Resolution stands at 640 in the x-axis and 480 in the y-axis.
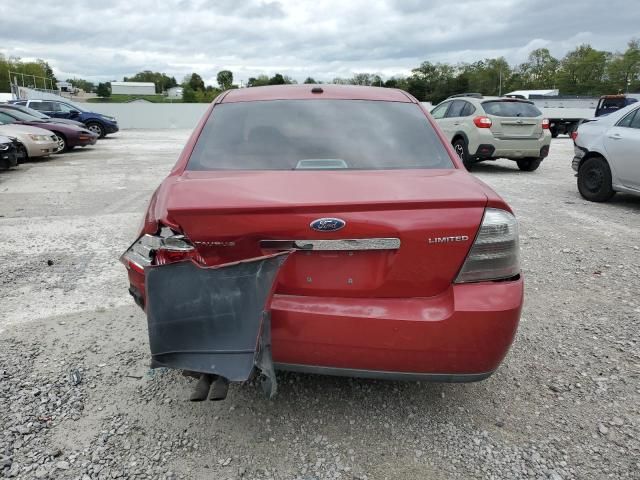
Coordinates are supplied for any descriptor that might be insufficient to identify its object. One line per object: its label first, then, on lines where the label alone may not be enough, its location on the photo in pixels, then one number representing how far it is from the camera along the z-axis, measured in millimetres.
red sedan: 2020
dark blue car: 20922
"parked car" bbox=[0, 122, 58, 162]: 12703
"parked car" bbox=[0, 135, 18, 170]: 10789
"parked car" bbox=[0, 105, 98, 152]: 14406
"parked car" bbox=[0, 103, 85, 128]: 15162
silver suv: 10789
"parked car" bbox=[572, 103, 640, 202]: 7059
